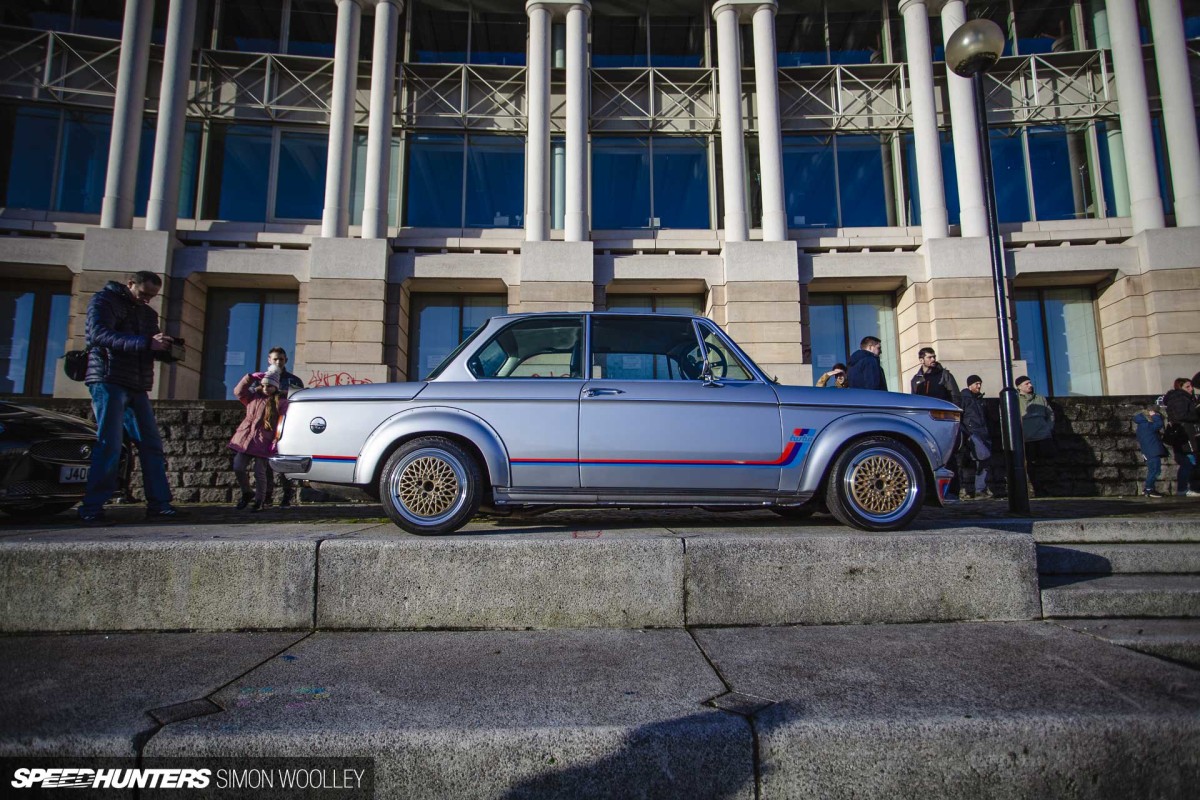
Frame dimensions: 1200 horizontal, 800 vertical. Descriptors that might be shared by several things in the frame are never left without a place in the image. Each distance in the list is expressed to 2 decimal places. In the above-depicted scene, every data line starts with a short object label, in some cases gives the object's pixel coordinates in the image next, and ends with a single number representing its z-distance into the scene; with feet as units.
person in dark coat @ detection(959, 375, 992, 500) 26.04
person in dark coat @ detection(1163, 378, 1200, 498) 26.25
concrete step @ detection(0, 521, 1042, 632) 9.99
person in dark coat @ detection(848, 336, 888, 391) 24.02
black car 15.98
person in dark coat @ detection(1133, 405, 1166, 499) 26.14
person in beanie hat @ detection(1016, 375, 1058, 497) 26.71
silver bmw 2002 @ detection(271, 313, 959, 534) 12.44
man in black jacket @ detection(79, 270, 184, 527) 15.56
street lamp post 17.31
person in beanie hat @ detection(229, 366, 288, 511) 21.48
